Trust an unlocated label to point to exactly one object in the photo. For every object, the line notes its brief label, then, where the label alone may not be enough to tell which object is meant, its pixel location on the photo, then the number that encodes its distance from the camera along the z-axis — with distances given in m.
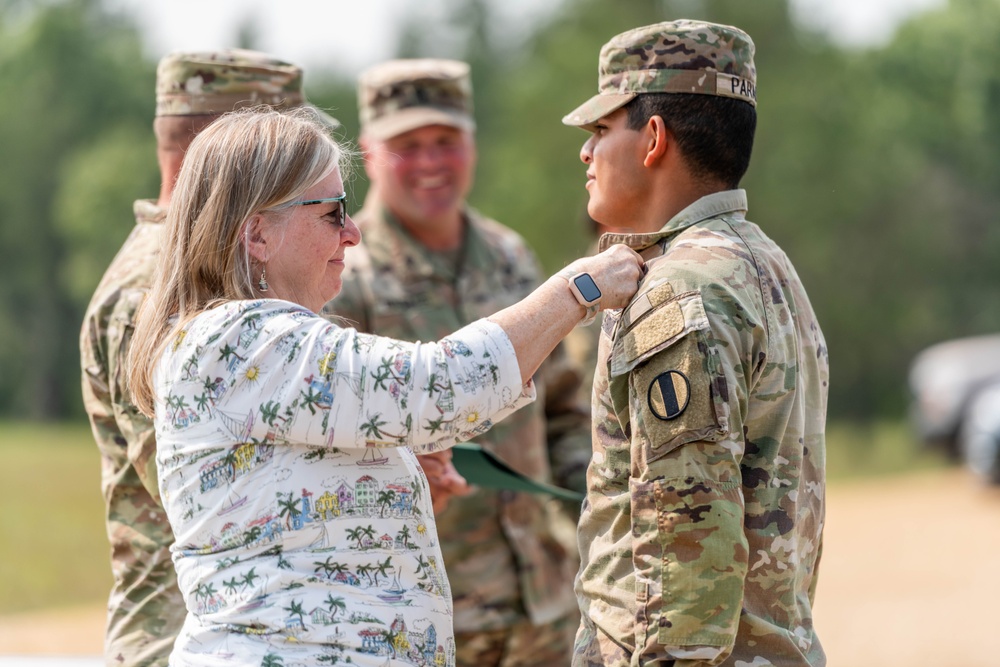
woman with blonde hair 4.62
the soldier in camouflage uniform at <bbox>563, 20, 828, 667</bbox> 4.64
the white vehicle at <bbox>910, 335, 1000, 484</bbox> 28.37
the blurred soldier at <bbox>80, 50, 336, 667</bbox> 6.44
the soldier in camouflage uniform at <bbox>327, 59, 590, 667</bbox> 8.99
